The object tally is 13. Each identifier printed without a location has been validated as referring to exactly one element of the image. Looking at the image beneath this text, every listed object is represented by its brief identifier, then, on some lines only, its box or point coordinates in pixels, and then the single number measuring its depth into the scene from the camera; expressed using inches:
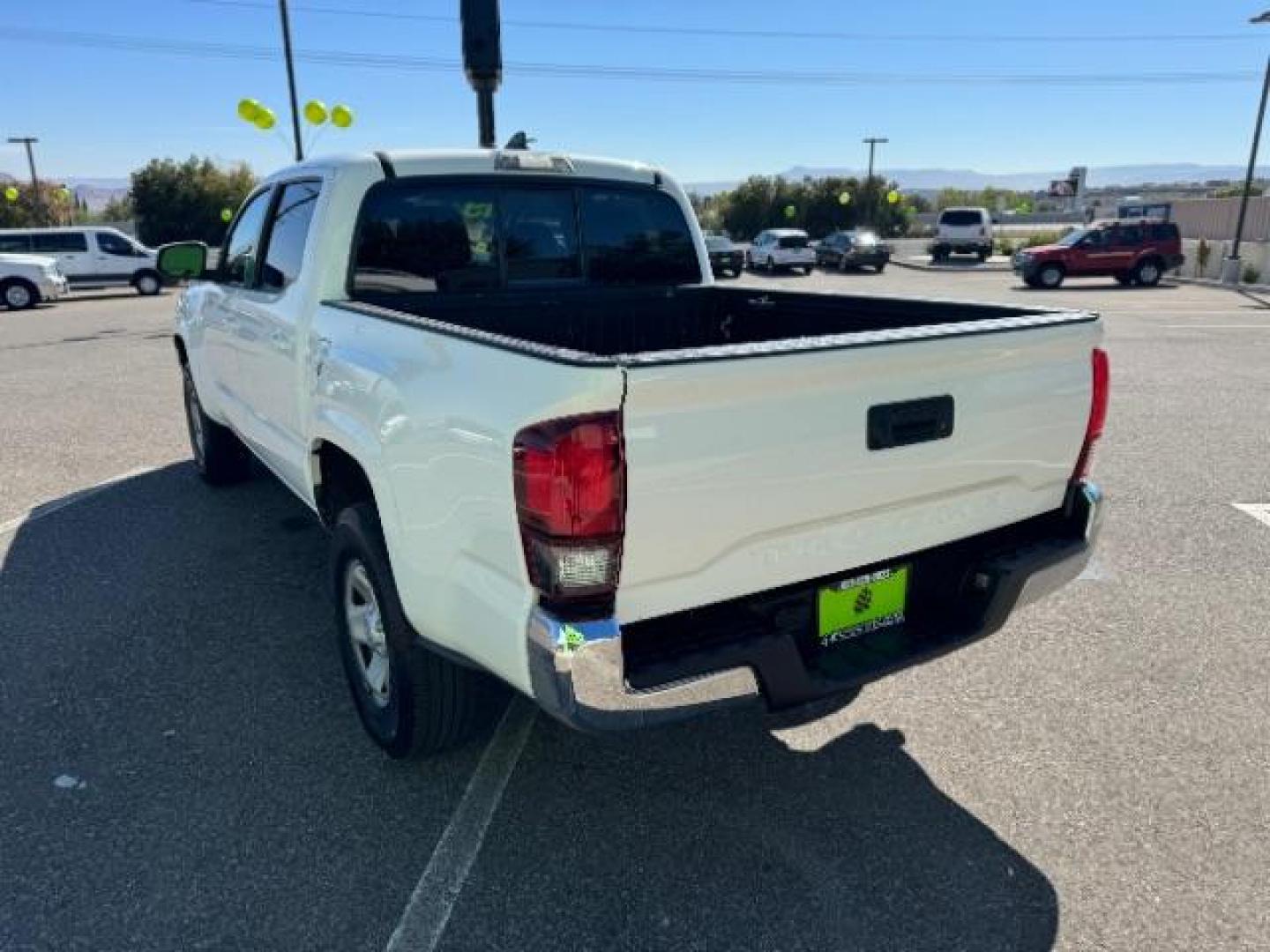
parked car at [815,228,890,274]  1344.7
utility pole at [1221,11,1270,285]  979.9
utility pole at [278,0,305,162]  774.6
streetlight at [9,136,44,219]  1940.3
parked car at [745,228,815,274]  1332.4
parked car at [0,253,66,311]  852.0
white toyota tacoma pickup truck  80.8
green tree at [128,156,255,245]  1561.3
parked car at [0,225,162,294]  975.0
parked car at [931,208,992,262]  1477.6
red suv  999.0
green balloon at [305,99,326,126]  741.9
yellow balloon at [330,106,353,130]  735.7
